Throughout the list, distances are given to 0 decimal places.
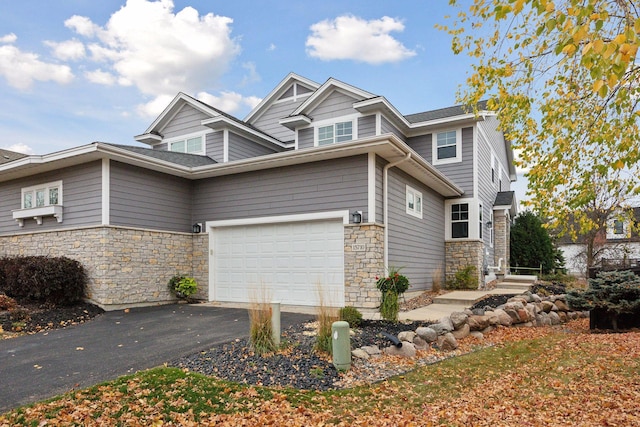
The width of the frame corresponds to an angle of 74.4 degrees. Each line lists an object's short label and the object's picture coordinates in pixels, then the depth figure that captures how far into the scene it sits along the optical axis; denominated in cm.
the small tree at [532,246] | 1827
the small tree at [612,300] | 737
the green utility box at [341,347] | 503
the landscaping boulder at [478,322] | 719
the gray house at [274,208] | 941
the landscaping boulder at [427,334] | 627
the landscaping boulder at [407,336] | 611
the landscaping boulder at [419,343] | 613
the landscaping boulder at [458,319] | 685
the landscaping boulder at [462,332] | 684
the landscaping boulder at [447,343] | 627
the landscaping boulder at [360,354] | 546
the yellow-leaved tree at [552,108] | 577
